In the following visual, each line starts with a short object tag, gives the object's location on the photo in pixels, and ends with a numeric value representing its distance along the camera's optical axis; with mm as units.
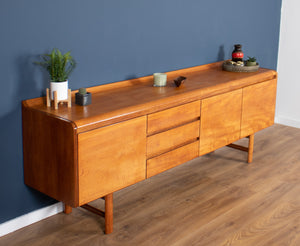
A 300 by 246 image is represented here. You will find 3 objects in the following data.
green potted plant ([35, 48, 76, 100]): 2451
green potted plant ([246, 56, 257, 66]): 3518
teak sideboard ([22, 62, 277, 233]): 2312
